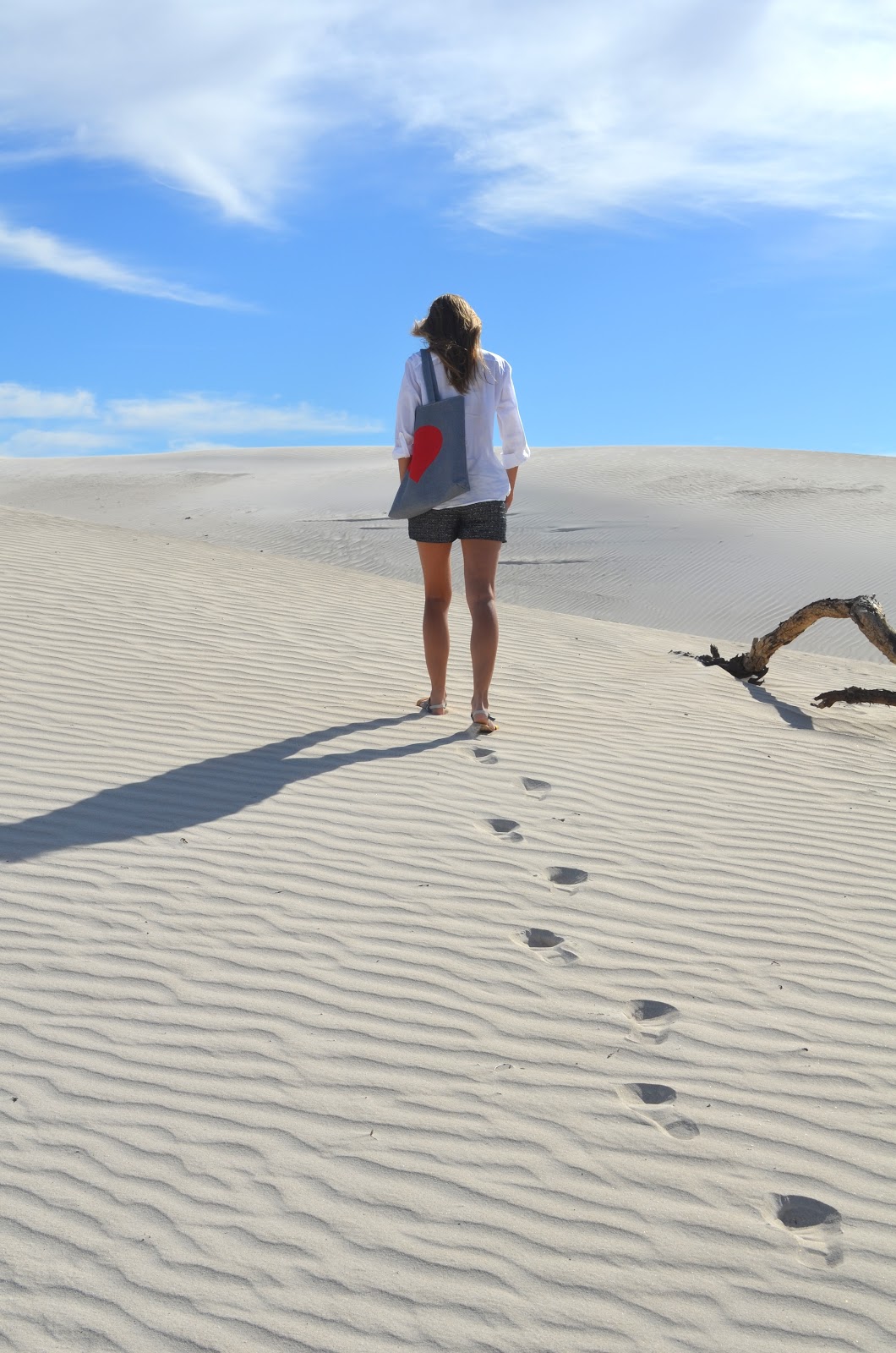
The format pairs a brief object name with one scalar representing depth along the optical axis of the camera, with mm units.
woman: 5660
